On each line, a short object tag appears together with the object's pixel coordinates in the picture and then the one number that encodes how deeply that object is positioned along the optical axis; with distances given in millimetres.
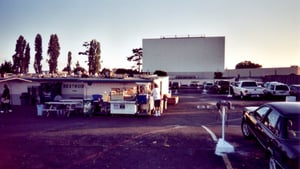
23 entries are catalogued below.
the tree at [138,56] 60625
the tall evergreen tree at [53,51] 46875
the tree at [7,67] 44459
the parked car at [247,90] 23469
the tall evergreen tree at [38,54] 46469
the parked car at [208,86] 38075
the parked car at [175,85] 41428
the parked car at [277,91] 24000
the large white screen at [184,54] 54688
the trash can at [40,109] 15062
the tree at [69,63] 51219
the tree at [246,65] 81475
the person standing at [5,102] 16186
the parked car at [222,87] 32469
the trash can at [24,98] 20734
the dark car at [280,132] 4879
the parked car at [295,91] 22875
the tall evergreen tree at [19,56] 41719
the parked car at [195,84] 45750
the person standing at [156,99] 14978
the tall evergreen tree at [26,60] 43031
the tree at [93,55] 46944
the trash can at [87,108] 15039
